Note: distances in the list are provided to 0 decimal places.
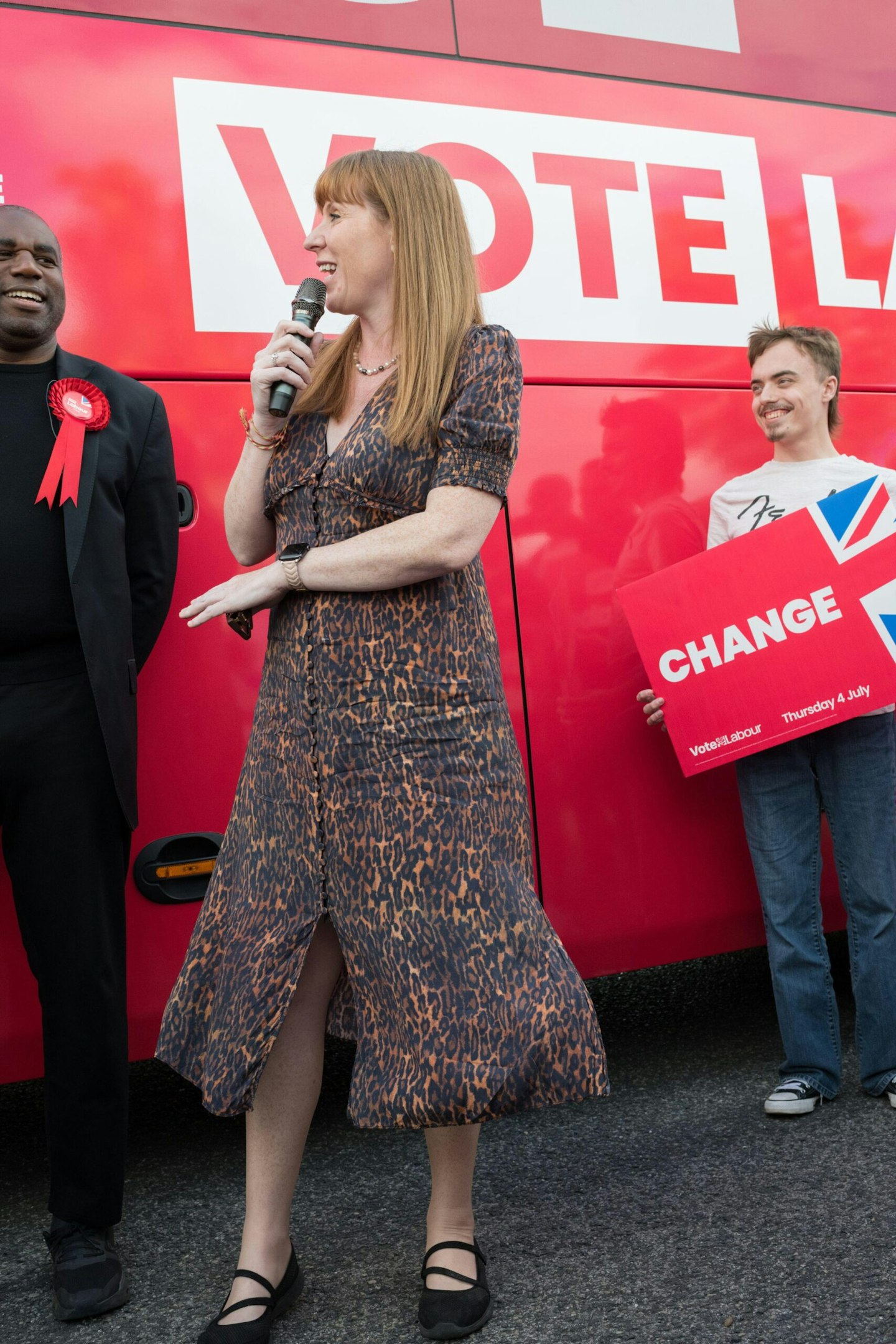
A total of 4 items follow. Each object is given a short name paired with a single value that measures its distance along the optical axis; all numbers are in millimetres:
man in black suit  1999
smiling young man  2693
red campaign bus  2344
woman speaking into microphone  1731
